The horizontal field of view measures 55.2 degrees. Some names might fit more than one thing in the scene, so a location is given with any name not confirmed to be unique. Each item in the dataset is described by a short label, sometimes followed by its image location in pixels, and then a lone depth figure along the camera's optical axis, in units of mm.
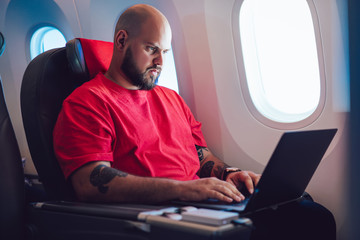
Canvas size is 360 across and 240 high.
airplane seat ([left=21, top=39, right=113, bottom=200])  1401
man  1262
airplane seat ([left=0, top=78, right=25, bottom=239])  1297
